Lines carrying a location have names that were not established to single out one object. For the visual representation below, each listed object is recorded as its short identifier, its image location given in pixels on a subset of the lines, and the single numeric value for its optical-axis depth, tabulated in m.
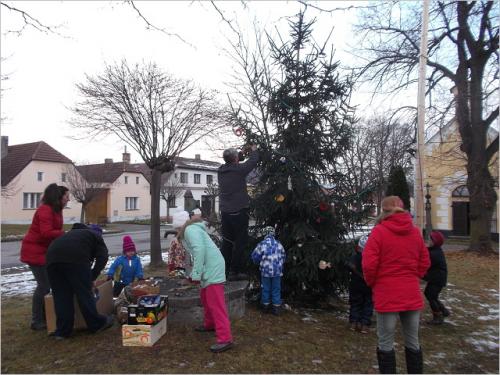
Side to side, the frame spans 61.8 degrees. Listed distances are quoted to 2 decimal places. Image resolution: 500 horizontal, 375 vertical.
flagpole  7.33
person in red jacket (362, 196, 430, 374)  3.89
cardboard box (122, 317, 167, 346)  4.78
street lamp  19.57
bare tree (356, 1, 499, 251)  16.11
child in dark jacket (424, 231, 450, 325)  6.18
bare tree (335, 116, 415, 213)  7.37
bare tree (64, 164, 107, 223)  33.41
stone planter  5.59
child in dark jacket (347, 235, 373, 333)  5.81
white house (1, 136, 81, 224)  33.75
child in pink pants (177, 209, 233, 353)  4.66
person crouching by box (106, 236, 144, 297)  6.79
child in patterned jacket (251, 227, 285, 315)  6.12
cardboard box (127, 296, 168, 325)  4.81
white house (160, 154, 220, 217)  46.16
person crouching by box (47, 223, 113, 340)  4.90
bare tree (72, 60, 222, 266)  11.37
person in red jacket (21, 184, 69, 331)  5.18
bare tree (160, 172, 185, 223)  44.00
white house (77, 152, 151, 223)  41.91
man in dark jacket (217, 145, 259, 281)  6.15
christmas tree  6.80
